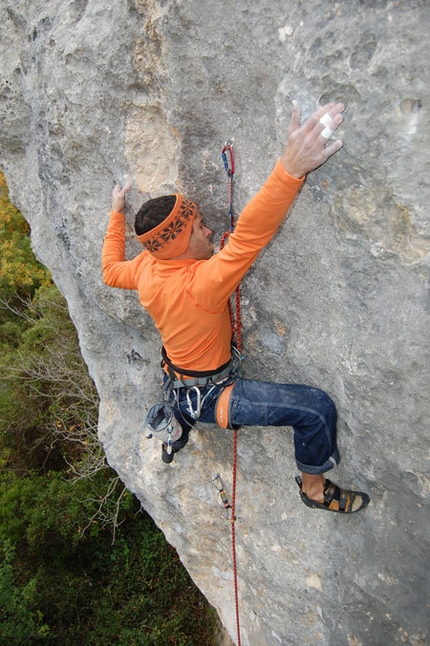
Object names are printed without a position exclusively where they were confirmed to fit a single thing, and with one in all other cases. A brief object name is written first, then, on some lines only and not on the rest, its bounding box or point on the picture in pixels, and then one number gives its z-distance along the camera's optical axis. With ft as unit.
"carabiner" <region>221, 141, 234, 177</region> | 8.88
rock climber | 6.93
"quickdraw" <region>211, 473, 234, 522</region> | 12.51
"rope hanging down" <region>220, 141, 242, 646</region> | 8.93
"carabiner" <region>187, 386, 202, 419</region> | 9.95
